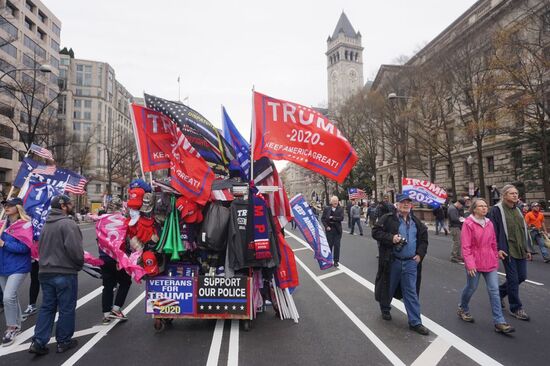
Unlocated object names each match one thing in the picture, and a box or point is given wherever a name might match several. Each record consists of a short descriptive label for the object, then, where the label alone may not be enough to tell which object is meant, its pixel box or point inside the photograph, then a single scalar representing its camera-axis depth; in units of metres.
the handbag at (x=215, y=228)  5.03
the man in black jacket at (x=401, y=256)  5.18
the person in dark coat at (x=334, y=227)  10.18
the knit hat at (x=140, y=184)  5.17
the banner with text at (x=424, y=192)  11.19
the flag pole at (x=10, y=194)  5.26
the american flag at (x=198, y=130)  5.37
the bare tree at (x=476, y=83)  21.16
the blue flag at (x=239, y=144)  5.81
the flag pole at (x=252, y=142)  5.28
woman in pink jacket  5.26
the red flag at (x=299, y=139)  5.37
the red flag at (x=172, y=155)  5.07
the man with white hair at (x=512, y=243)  5.61
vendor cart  5.12
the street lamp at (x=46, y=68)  17.30
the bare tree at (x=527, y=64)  17.53
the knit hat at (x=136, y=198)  5.02
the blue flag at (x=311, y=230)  6.16
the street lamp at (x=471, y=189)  20.99
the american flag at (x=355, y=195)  21.11
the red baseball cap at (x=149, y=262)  5.04
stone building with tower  115.31
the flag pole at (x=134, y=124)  5.45
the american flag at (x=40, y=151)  6.79
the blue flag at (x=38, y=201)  6.17
